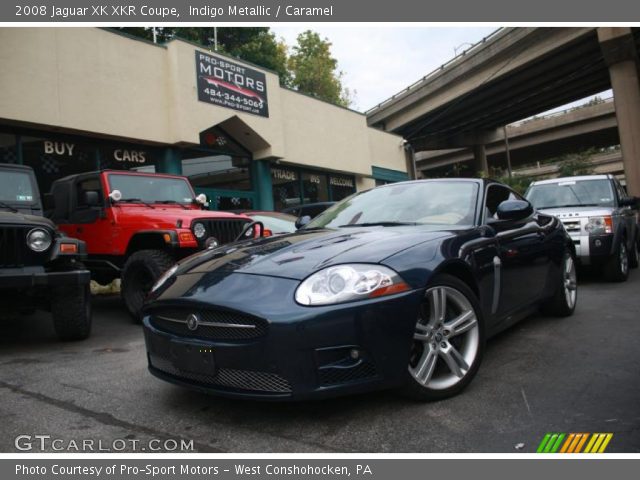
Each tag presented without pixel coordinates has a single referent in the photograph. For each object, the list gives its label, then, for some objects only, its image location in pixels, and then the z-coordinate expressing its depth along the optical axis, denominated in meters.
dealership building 10.70
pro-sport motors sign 14.20
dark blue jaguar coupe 2.39
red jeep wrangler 5.89
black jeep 4.44
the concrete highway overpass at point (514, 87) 21.75
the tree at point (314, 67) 35.41
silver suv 6.91
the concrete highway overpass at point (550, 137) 39.78
